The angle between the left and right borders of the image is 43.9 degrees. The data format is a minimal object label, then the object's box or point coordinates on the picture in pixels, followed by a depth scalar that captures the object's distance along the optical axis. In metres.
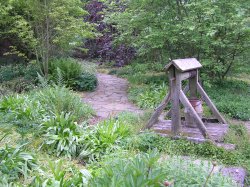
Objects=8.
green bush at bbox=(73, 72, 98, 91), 9.27
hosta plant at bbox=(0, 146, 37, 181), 3.38
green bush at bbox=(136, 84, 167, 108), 7.08
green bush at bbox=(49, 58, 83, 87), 9.24
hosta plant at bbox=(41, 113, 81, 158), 4.24
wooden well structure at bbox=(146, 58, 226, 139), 4.70
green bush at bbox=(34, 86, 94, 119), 5.62
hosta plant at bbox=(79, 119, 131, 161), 4.21
